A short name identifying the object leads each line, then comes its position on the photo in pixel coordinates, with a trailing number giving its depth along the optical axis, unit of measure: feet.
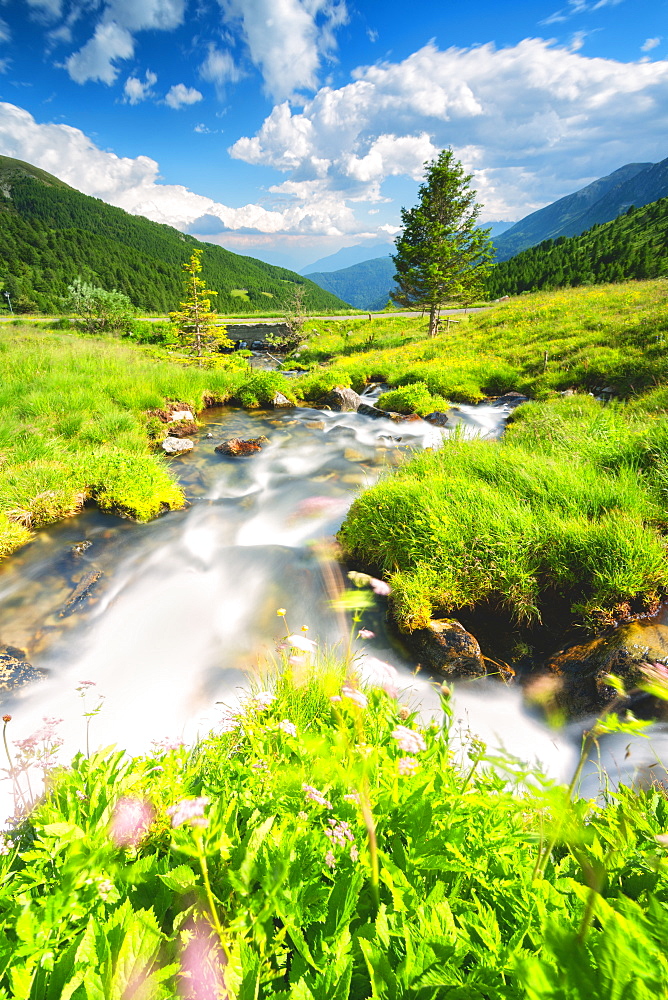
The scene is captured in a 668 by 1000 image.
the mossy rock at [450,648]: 13.91
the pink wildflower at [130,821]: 6.24
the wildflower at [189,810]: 4.35
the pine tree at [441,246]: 85.05
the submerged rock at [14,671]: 13.84
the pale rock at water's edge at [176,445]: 35.94
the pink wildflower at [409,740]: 5.48
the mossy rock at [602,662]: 12.26
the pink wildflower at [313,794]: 5.56
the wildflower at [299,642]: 6.87
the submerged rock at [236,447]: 37.14
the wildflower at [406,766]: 5.85
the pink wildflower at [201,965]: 4.30
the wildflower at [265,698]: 8.25
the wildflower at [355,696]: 5.35
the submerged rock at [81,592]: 17.83
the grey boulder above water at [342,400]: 52.42
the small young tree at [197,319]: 70.03
